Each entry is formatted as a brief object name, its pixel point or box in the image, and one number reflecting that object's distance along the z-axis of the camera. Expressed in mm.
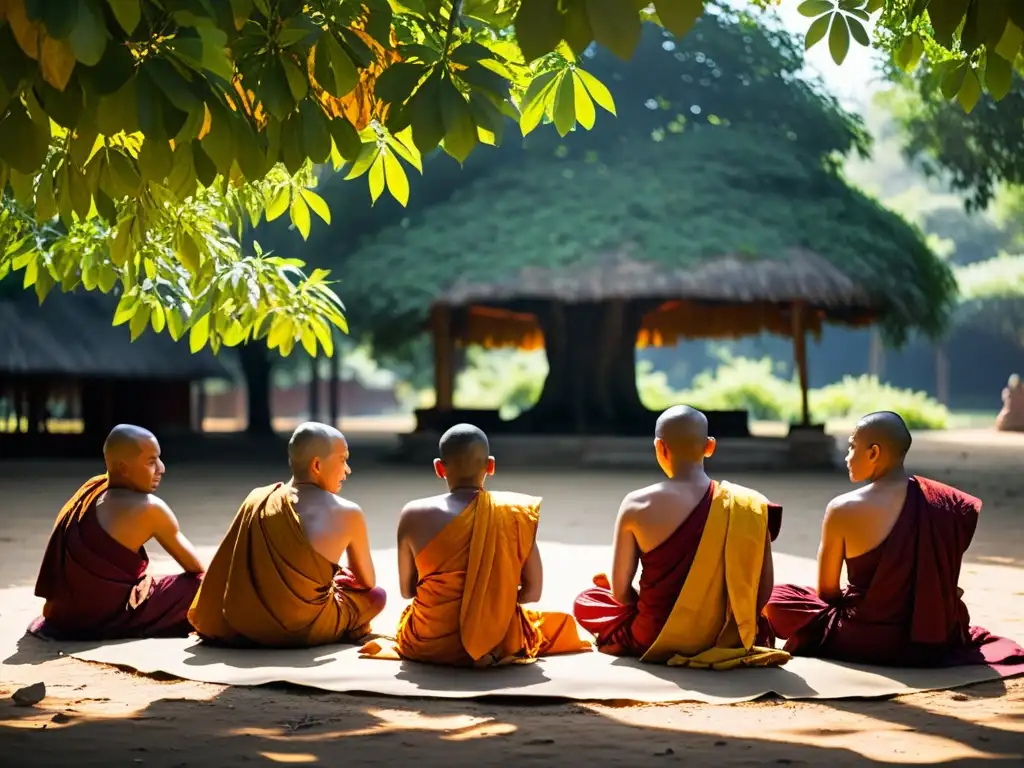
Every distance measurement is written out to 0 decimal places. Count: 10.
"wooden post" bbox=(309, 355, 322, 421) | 29594
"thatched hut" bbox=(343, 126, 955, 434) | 16469
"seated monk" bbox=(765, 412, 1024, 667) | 4984
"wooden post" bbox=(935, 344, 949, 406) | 37538
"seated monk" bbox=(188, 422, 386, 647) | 5258
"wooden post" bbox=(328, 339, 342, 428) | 28578
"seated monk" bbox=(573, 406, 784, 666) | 5008
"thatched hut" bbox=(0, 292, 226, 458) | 18219
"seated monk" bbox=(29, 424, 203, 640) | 5500
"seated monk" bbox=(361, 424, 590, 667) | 5012
